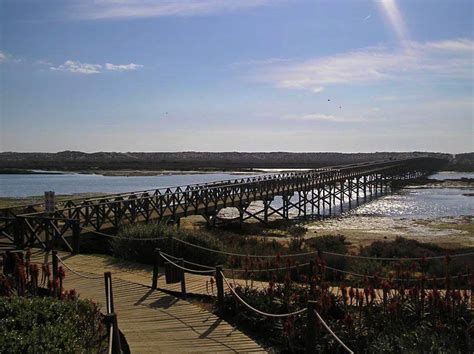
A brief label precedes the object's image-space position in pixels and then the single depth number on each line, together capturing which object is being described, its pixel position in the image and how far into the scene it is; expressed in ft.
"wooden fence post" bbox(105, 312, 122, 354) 16.62
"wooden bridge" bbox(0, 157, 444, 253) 49.39
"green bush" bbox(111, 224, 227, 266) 43.37
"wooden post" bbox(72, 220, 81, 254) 47.57
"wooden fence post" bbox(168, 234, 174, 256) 41.38
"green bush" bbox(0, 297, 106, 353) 16.71
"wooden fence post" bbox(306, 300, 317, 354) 18.15
